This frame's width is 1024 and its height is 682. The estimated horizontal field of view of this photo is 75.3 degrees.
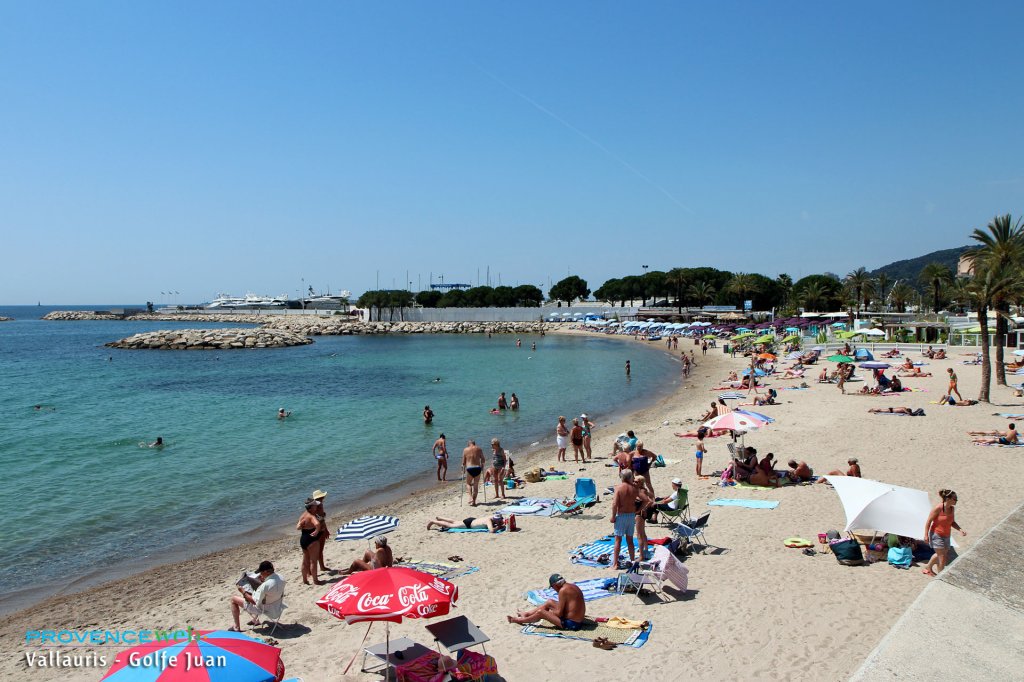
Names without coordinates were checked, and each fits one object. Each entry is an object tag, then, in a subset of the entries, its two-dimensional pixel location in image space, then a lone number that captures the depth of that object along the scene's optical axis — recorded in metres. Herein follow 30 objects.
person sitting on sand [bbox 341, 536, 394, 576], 8.88
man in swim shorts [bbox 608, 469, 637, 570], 9.20
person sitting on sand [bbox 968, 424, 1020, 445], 15.80
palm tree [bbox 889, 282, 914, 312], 83.38
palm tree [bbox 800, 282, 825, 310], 89.38
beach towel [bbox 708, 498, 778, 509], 12.15
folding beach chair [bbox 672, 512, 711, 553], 9.98
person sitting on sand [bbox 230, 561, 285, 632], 8.09
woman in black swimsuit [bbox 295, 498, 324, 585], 9.97
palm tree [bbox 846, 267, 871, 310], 78.25
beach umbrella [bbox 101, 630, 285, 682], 4.85
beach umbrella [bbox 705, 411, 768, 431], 14.48
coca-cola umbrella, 6.09
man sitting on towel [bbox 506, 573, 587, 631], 7.48
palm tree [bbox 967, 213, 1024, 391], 21.56
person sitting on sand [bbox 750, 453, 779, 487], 13.65
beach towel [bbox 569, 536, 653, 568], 9.65
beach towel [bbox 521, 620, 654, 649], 7.11
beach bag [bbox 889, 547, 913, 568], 8.83
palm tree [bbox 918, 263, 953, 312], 65.94
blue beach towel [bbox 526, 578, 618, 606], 8.47
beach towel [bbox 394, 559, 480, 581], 9.91
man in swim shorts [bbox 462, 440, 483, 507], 14.20
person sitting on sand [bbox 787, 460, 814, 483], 13.65
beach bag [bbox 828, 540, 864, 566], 8.95
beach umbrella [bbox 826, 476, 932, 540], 8.88
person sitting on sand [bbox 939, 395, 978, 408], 21.62
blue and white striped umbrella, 11.97
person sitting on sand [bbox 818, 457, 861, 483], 12.27
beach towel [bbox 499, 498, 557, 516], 12.91
